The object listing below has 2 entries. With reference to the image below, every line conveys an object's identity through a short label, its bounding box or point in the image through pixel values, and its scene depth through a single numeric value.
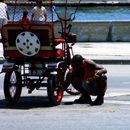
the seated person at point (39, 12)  17.02
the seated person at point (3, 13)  19.03
